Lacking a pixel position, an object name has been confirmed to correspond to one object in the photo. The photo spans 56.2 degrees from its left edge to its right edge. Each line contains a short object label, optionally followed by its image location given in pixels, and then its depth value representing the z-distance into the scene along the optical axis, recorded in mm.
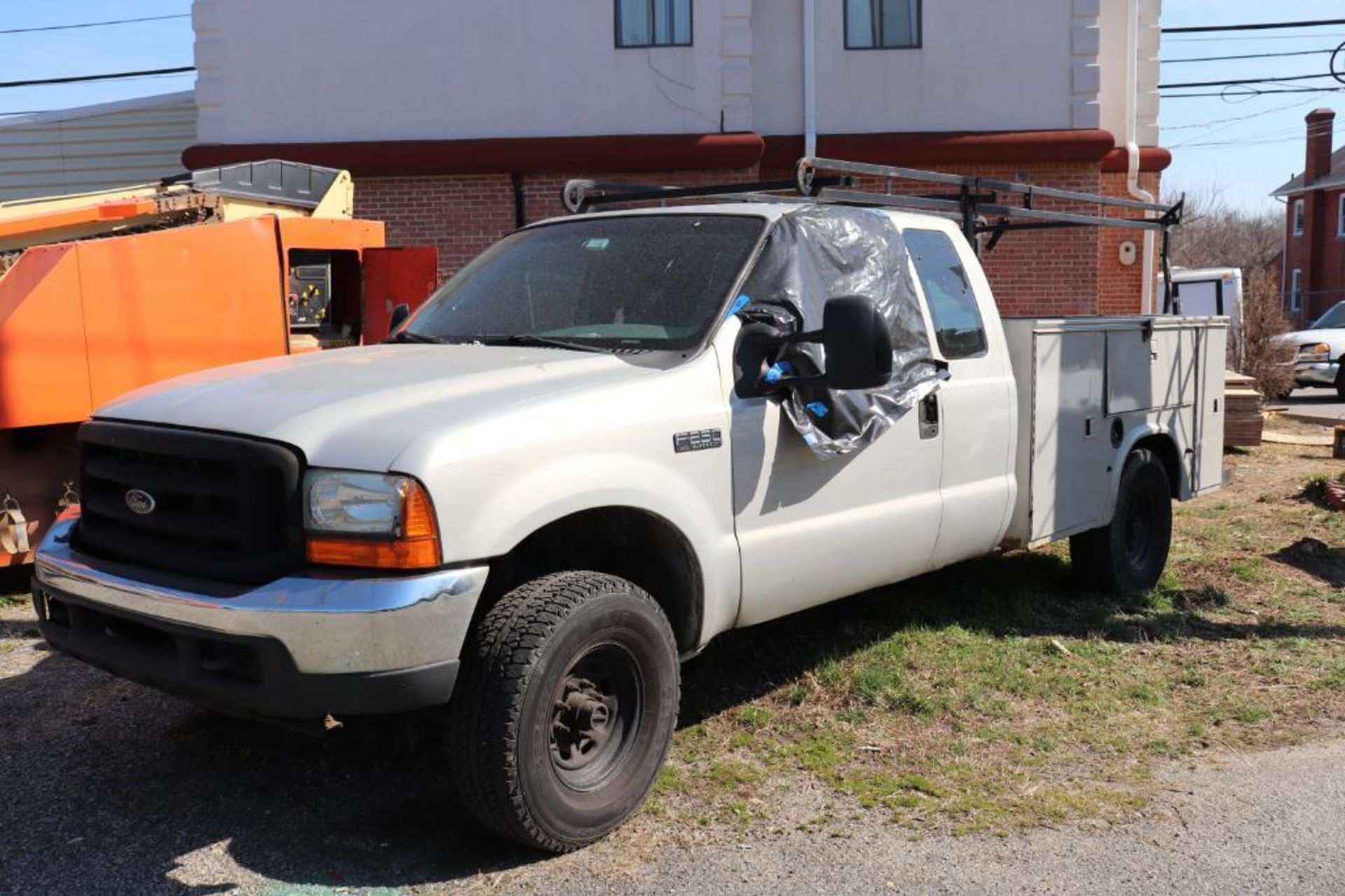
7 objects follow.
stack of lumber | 13172
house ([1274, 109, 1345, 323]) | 45969
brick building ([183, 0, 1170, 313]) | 14641
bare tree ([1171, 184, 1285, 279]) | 64562
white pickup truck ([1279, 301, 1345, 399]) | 21703
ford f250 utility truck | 3361
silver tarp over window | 4402
